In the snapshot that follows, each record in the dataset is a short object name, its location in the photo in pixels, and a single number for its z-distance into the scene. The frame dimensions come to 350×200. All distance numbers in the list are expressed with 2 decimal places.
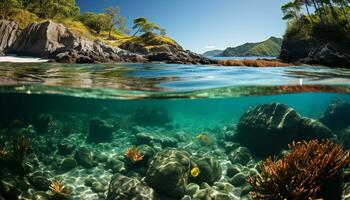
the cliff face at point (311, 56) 18.47
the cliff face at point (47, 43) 22.80
